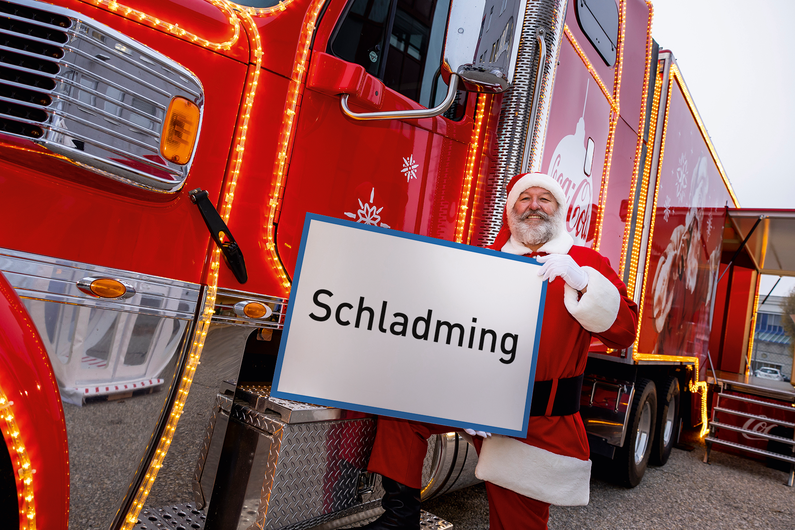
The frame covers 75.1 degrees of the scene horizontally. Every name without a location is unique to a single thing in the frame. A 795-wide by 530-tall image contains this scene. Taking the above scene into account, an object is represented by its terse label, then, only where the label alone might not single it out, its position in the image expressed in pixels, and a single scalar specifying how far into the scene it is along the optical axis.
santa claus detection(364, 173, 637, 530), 1.87
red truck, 1.17
